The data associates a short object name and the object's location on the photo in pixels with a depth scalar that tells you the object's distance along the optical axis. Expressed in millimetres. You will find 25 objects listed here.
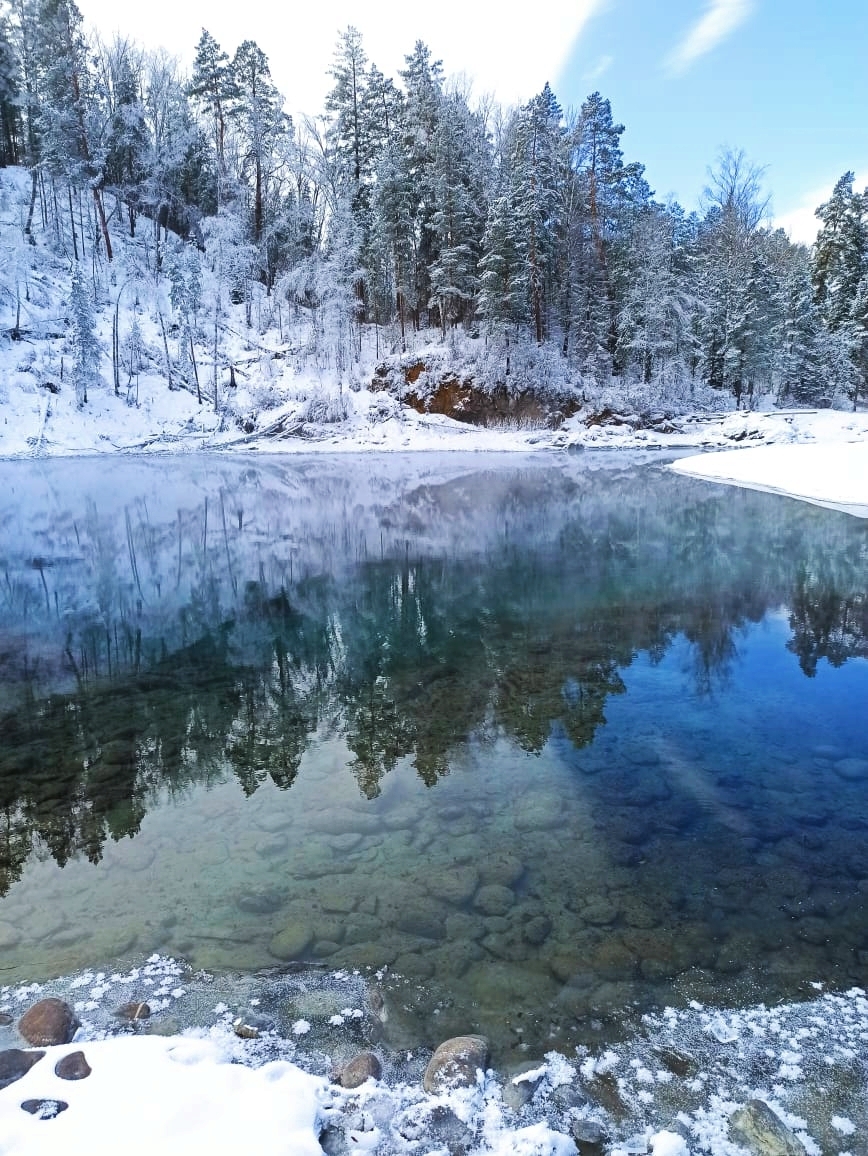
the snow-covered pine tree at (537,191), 40312
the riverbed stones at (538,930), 4141
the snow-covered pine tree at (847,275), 51750
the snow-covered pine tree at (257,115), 50000
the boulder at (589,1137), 2775
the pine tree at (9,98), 48656
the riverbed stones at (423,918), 4242
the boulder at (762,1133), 2770
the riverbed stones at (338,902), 4426
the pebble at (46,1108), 2710
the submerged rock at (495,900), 4418
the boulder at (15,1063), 2966
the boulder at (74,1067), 2986
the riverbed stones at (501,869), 4707
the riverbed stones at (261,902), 4449
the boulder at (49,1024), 3318
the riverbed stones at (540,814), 5367
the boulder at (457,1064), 3086
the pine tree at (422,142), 44938
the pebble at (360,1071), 3115
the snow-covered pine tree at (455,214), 42750
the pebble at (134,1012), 3533
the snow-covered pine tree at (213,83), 50531
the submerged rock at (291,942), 4074
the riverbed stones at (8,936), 4176
